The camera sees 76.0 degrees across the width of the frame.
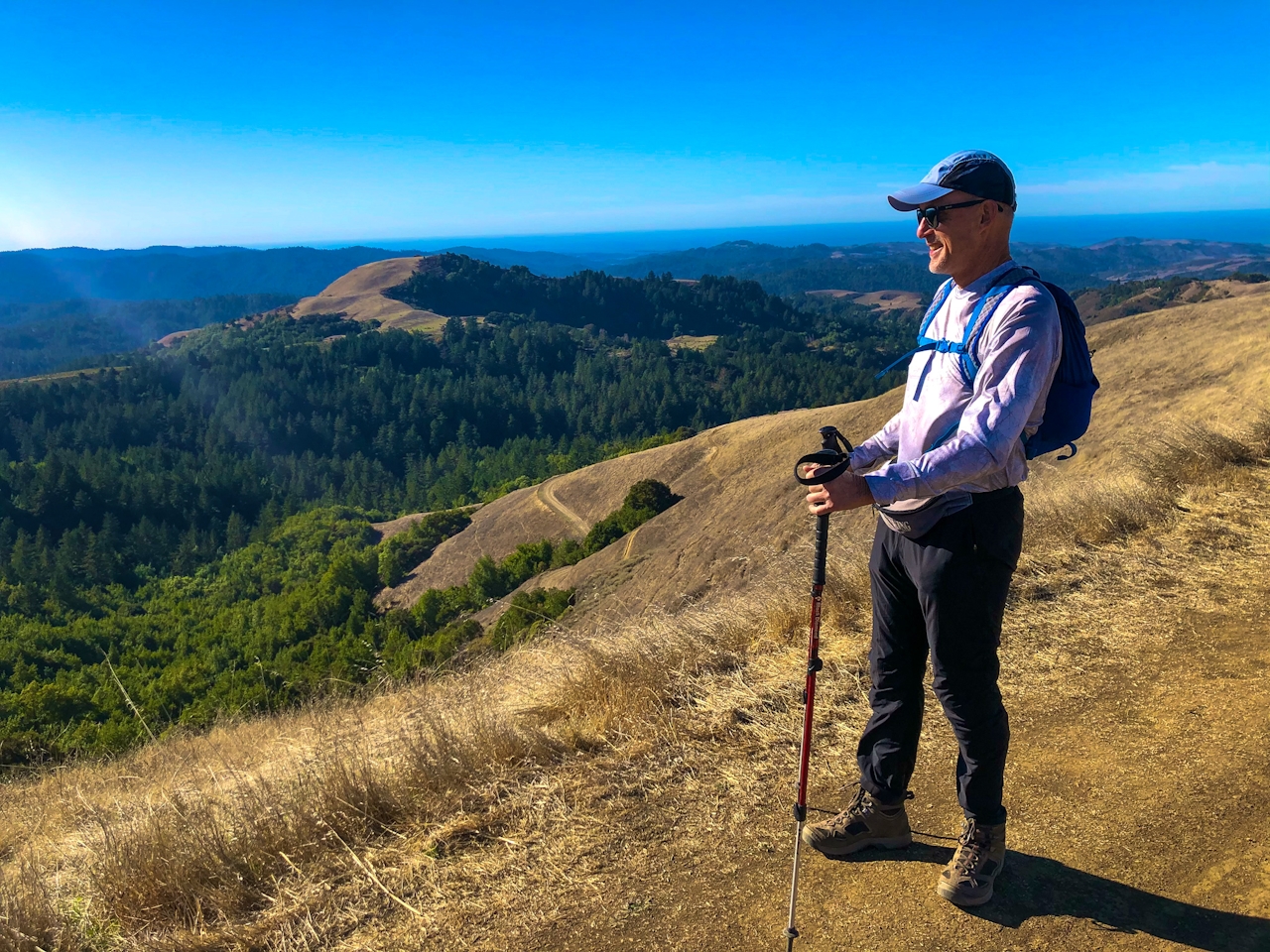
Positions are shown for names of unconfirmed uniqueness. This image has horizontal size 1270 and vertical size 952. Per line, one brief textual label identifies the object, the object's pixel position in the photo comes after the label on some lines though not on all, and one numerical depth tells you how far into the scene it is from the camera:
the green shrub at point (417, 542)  50.50
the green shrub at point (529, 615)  12.48
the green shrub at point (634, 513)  35.66
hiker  2.41
